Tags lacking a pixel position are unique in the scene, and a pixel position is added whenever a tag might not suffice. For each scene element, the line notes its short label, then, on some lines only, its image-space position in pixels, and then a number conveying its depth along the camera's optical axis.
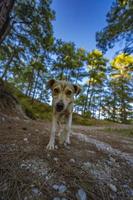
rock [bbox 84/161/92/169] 0.42
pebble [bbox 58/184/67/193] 0.30
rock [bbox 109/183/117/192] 0.34
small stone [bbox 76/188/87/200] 0.29
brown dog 0.53
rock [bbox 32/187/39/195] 0.28
